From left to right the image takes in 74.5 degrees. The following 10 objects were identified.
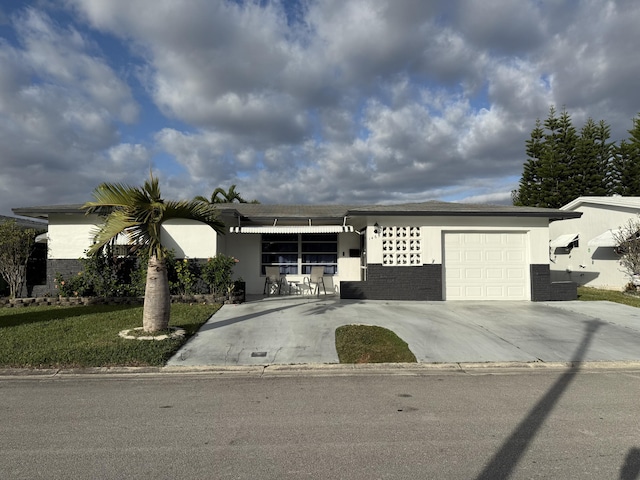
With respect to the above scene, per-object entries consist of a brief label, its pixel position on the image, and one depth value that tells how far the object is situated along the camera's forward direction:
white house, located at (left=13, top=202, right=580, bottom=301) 12.57
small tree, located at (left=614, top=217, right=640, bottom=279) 15.05
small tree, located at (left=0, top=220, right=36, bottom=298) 11.87
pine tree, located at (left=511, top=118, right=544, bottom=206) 31.69
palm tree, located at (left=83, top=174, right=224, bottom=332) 7.31
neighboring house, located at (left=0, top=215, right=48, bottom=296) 13.31
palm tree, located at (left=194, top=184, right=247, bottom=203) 34.66
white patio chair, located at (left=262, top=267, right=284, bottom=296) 14.64
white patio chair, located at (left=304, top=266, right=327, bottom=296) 14.42
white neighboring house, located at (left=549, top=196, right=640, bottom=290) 16.72
